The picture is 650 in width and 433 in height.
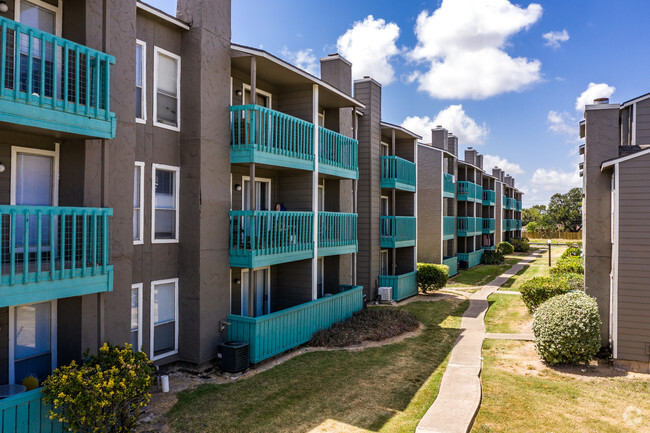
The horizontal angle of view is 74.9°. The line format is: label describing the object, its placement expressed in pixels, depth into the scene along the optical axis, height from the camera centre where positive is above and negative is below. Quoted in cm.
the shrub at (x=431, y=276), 2495 -325
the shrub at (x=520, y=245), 5881 -317
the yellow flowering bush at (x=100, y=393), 704 -297
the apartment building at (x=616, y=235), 1220 -35
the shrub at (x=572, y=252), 3395 -247
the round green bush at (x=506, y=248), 5020 -309
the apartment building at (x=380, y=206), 2164 +79
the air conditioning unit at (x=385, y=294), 2187 -376
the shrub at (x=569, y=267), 2265 -248
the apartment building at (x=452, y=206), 3092 +141
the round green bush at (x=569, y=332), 1216 -319
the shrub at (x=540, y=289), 1755 -282
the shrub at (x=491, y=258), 4238 -361
